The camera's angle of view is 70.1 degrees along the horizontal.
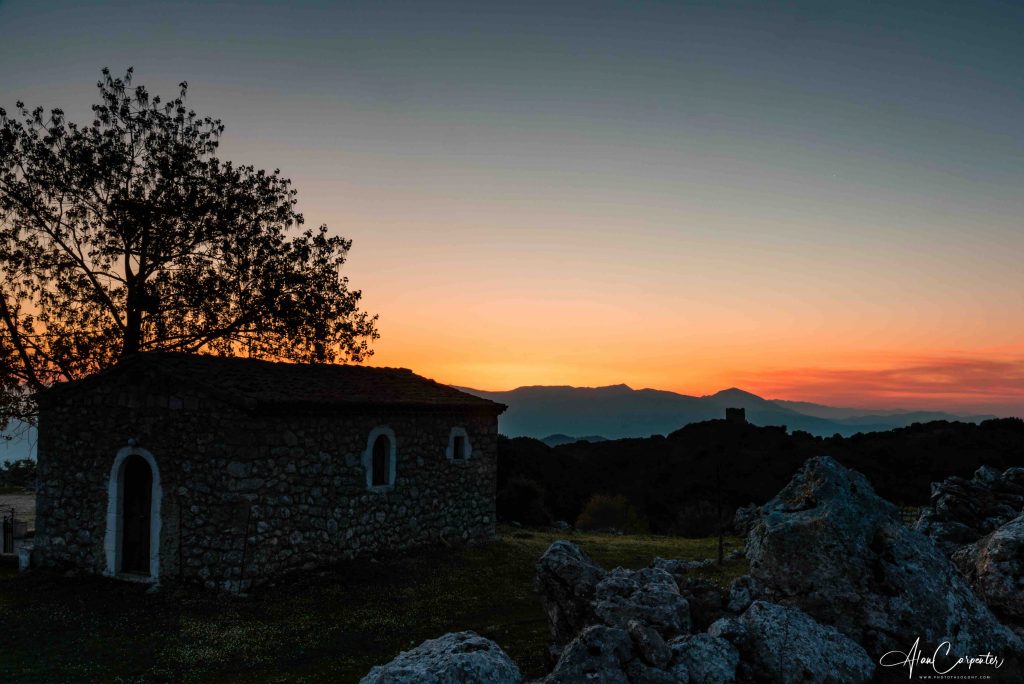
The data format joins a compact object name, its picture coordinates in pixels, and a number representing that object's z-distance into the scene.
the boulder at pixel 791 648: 7.75
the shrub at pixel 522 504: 28.91
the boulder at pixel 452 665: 6.44
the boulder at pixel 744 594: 9.41
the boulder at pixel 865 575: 8.77
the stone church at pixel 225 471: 14.63
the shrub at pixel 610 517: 30.44
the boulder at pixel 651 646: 7.33
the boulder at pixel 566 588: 9.72
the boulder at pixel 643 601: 8.47
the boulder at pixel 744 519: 25.59
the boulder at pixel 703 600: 9.32
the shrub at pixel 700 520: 30.48
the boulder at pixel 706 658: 7.37
